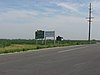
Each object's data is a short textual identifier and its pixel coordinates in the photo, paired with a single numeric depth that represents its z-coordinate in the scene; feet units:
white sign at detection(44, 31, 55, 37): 123.44
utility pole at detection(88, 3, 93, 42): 147.19
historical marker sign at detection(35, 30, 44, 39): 120.32
